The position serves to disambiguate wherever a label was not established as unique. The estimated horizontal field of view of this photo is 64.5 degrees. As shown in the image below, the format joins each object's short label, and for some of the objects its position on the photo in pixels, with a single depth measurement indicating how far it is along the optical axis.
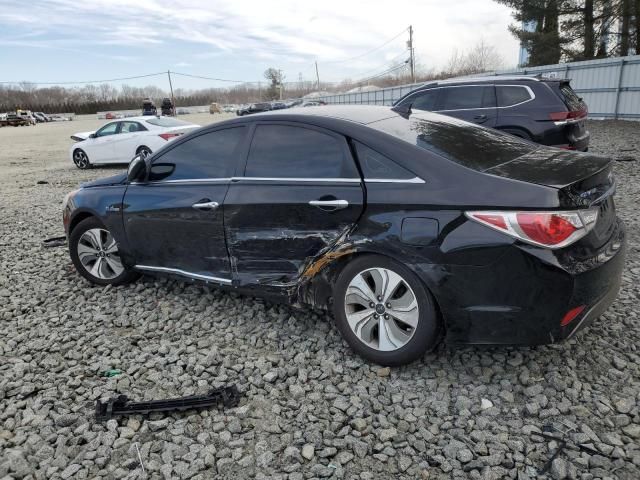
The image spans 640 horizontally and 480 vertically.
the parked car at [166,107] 26.02
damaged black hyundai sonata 2.64
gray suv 8.13
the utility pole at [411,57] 65.62
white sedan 13.45
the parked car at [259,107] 40.53
